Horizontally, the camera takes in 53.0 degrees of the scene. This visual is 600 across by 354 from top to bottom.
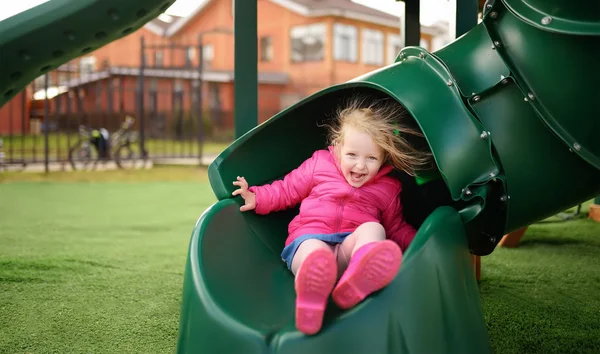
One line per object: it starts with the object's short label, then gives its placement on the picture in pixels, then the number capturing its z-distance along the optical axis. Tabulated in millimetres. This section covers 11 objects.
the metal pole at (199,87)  7600
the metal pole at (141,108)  7668
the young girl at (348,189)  1518
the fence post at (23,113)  6977
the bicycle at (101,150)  7285
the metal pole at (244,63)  1827
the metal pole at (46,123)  6570
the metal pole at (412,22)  2396
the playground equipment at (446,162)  1105
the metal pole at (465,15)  1930
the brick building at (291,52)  15398
